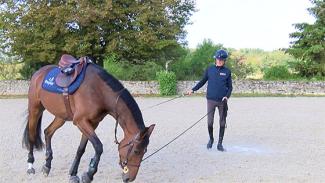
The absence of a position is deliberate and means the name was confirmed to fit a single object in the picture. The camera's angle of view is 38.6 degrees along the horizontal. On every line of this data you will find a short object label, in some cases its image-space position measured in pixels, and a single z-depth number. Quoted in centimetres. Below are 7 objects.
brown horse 549
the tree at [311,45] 3491
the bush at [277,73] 3356
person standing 922
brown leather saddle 643
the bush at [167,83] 2958
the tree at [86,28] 3095
